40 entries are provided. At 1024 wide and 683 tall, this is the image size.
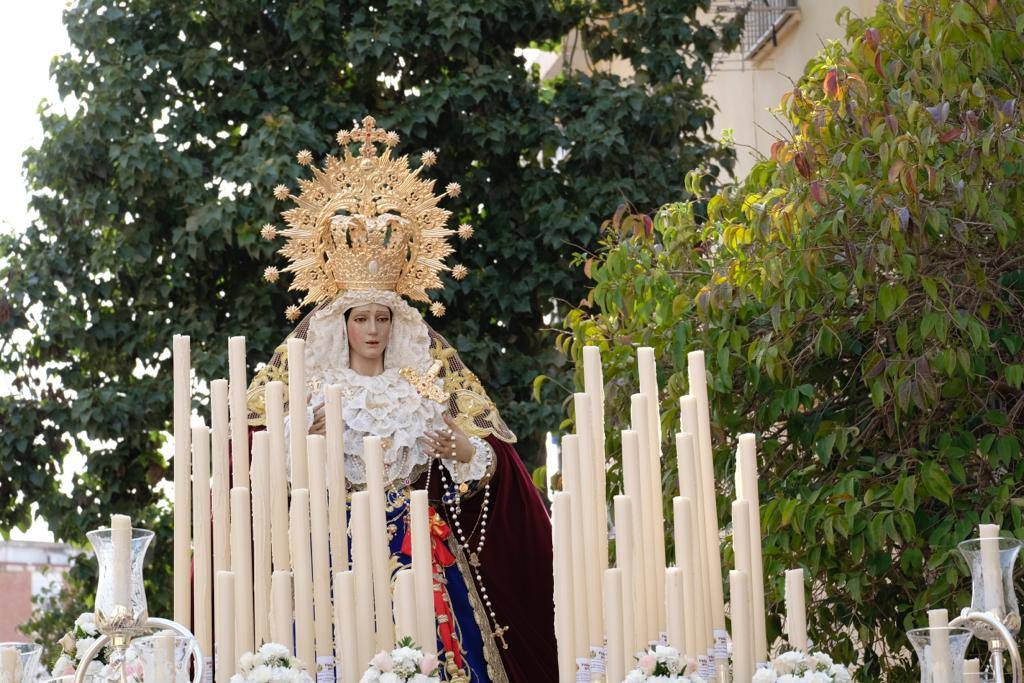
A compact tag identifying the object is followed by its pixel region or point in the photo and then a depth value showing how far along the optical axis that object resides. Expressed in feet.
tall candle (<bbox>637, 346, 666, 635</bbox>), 20.02
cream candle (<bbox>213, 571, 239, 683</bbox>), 19.01
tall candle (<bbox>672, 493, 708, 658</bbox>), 18.75
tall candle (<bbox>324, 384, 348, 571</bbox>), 19.67
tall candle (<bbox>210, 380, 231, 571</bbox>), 20.12
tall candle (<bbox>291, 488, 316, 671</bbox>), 18.90
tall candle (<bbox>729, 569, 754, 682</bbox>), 18.62
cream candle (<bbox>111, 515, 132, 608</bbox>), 16.56
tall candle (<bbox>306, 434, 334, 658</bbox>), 18.93
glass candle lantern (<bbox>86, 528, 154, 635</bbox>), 16.60
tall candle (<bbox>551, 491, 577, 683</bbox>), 18.42
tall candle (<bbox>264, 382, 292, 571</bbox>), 19.93
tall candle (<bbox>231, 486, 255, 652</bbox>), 19.15
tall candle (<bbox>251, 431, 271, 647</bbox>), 19.49
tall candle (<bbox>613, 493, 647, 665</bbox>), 18.39
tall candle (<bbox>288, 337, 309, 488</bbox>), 20.04
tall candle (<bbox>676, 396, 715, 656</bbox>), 19.43
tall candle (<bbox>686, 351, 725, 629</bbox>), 20.06
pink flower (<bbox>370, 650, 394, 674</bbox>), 17.75
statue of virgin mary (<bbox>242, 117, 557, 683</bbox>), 27.02
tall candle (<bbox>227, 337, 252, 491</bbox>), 20.54
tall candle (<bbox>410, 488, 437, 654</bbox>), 18.79
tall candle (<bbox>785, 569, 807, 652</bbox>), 18.93
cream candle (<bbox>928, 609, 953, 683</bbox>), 16.78
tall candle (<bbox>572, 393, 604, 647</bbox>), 19.06
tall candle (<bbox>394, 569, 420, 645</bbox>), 18.65
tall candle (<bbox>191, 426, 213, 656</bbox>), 20.20
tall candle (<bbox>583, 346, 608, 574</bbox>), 20.33
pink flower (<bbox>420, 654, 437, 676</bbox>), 17.79
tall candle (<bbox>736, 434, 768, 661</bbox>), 19.29
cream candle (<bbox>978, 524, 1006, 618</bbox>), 17.65
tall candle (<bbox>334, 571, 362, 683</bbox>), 18.35
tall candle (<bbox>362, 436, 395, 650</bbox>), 18.90
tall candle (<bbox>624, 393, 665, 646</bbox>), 19.81
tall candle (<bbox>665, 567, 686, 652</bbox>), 18.04
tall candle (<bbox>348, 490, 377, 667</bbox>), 18.56
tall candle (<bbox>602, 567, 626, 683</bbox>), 18.01
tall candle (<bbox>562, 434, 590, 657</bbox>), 18.72
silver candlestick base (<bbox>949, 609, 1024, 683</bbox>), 16.99
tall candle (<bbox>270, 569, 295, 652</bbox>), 18.62
